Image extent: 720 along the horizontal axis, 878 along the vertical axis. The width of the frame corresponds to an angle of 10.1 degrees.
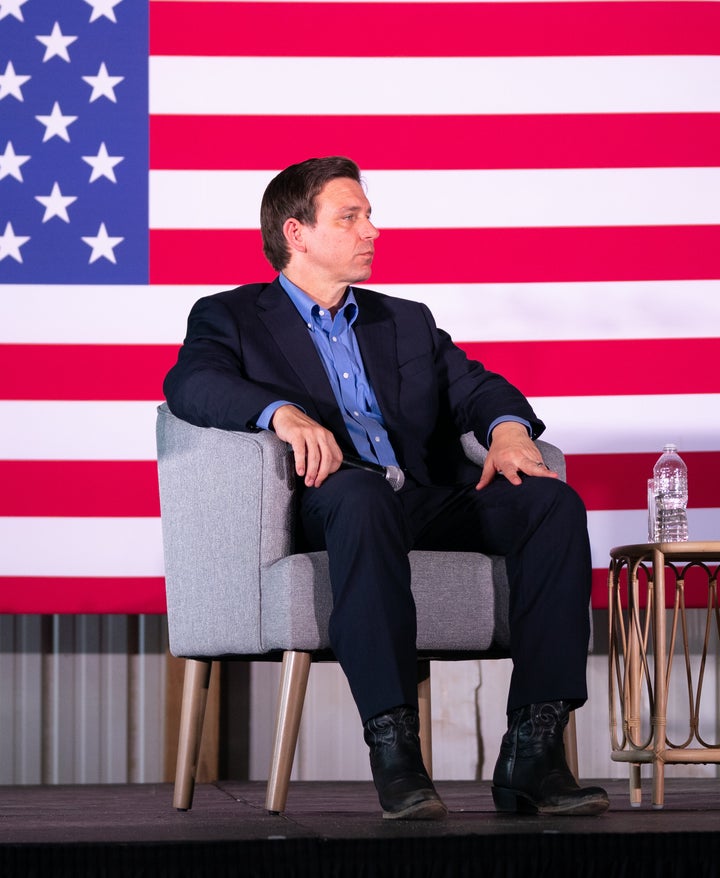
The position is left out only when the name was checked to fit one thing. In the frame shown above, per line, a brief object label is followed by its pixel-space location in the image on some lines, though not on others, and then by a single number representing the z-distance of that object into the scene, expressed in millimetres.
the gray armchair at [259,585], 6978
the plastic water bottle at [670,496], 7859
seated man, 6789
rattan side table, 7190
